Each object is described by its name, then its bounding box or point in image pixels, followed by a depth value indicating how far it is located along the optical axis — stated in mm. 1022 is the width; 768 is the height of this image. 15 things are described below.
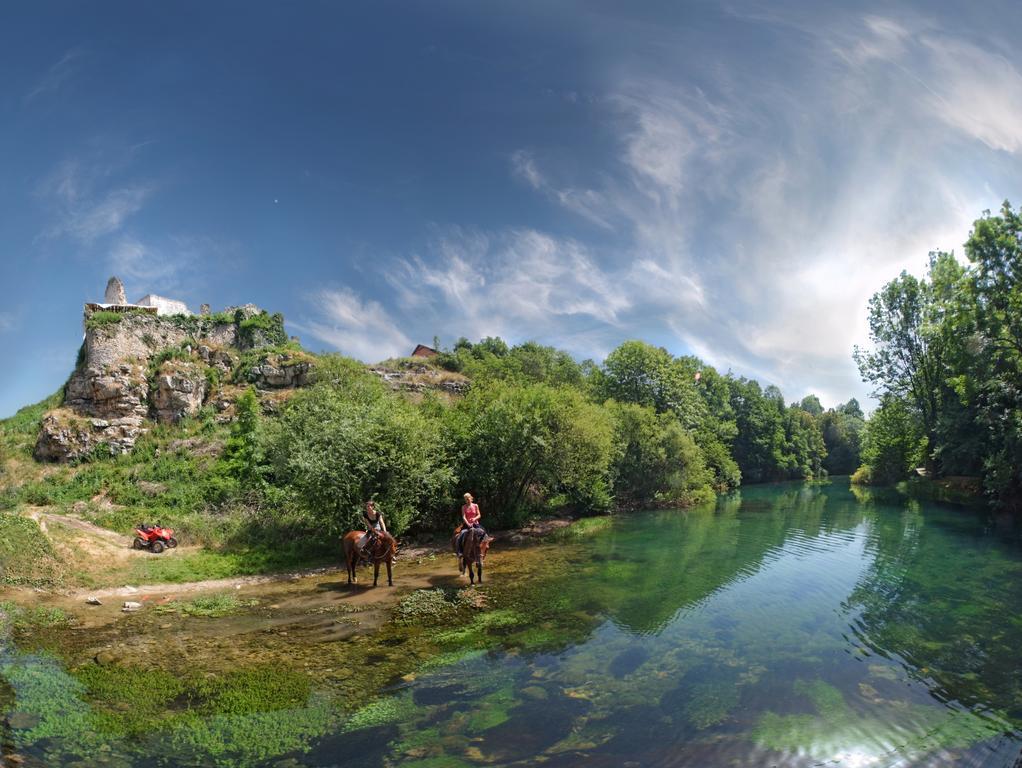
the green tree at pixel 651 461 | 43938
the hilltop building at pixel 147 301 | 48719
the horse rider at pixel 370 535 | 16016
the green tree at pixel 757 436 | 81188
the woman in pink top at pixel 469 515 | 16947
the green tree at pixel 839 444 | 101375
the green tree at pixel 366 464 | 20484
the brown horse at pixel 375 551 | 16094
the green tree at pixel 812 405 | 132375
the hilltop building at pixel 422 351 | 69625
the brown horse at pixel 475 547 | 16203
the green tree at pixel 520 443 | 26750
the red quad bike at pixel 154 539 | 20188
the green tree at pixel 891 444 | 50219
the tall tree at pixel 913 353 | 44594
